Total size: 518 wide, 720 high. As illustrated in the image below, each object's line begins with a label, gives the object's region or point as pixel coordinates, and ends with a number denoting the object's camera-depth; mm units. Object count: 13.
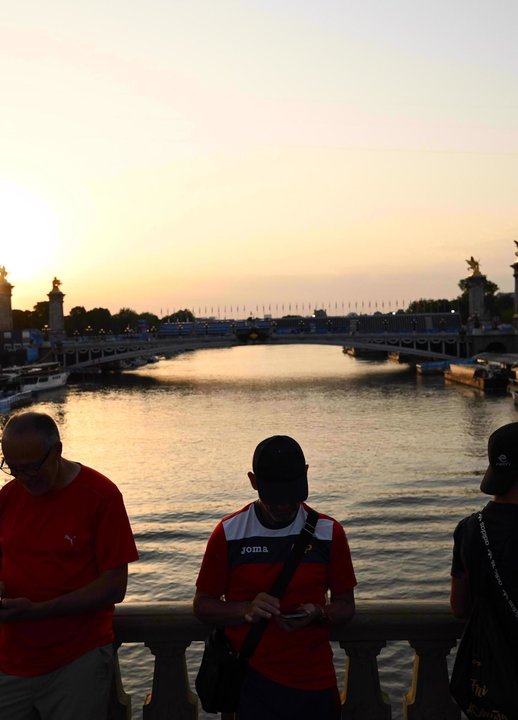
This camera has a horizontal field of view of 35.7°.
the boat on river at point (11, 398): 64562
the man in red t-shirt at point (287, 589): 3395
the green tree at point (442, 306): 190375
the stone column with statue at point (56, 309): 113312
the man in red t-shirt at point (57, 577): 3605
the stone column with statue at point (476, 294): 109688
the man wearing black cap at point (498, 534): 3164
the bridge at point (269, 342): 91812
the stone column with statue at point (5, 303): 112250
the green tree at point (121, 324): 185300
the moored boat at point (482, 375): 66312
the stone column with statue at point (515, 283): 99006
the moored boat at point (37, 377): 74125
